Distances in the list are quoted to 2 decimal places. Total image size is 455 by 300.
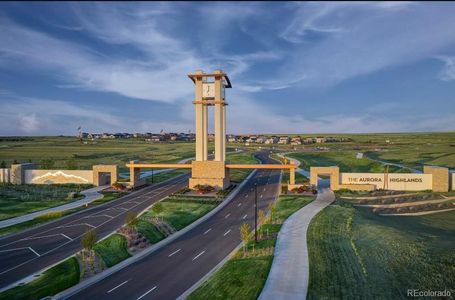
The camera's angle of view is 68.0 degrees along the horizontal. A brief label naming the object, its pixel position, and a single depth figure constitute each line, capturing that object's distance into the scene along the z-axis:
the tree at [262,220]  38.44
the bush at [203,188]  59.21
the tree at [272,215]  42.58
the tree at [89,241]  30.67
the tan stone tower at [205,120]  62.44
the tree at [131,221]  38.75
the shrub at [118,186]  65.25
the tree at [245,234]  32.32
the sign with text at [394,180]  60.00
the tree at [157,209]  44.66
